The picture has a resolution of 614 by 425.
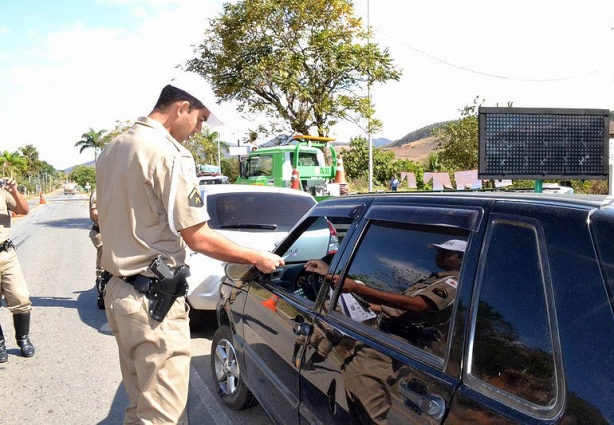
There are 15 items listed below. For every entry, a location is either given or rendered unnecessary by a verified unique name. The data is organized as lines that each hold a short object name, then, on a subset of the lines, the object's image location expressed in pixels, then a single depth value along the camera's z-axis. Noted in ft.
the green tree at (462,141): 70.64
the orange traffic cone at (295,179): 39.46
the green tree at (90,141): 224.78
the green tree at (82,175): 331.16
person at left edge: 14.97
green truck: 41.27
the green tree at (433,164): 111.76
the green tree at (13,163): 212.84
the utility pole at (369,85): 52.16
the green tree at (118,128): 139.44
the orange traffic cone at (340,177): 42.30
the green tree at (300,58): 49.11
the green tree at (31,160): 287.07
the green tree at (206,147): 144.66
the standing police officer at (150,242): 7.11
